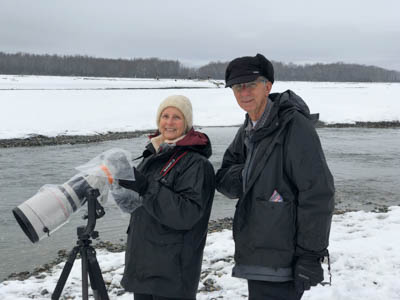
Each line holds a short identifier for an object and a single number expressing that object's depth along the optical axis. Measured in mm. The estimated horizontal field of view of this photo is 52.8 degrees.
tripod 1854
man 1958
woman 2121
